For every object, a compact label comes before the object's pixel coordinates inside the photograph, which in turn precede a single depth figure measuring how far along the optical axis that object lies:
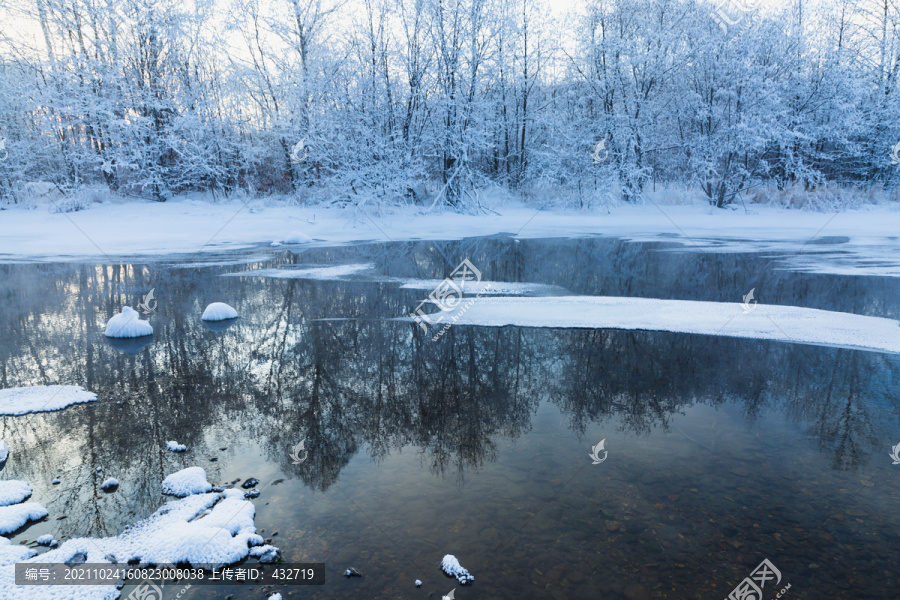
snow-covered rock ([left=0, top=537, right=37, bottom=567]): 3.57
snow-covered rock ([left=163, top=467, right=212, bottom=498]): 4.39
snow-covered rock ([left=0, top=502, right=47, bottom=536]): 3.93
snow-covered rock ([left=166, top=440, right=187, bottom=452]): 5.07
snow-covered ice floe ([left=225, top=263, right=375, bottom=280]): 14.15
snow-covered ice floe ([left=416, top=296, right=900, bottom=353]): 8.55
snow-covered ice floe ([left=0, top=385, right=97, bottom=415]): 5.95
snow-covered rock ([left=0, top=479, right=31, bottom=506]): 4.23
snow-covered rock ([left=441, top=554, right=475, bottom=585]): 3.41
